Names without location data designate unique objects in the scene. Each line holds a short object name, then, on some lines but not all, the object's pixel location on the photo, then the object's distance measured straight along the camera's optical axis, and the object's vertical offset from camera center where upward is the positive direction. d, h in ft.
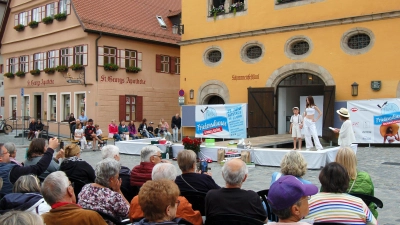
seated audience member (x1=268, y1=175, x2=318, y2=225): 9.36 -1.91
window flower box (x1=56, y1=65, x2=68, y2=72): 83.56 +9.21
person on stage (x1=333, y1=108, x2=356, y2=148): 33.55 -1.36
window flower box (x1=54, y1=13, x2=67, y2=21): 83.25 +19.38
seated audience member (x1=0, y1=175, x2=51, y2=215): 12.23 -2.42
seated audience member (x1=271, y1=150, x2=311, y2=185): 14.74 -1.75
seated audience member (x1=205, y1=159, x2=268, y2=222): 12.21 -2.47
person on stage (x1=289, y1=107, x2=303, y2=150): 42.78 -1.08
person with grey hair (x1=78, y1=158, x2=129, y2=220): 13.39 -2.52
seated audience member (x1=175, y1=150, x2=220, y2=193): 14.93 -2.25
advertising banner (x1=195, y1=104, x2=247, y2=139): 65.82 -1.02
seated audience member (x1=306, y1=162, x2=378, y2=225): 11.48 -2.44
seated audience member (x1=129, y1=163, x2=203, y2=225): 13.00 -2.83
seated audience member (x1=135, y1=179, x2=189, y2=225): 9.89 -2.05
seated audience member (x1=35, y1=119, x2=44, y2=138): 74.41 -1.90
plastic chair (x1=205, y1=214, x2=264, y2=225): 11.77 -2.97
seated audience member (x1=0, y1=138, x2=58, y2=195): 16.34 -2.14
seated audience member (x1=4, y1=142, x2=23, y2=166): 18.61 -1.49
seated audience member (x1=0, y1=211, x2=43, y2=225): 6.68 -1.64
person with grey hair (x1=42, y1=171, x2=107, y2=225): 10.53 -2.35
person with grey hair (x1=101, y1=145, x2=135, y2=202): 17.48 -2.90
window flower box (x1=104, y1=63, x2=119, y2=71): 80.74 +9.21
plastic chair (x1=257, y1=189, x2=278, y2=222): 14.65 -3.16
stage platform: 37.47 -3.80
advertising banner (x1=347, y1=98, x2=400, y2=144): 52.01 -0.74
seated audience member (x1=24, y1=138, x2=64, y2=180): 18.47 -1.70
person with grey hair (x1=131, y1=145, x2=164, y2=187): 17.16 -2.07
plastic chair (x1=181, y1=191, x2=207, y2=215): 14.66 -2.88
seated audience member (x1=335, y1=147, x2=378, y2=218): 14.02 -2.09
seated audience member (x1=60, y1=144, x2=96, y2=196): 17.24 -2.28
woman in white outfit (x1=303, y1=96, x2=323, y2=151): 39.42 -0.93
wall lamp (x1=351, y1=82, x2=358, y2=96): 55.88 +3.28
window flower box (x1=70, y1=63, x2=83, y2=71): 80.33 +9.14
